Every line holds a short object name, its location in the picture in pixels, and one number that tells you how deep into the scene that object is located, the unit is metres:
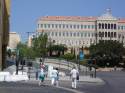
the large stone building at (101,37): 109.49
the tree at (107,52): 73.45
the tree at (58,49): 96.53
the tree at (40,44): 86.21
